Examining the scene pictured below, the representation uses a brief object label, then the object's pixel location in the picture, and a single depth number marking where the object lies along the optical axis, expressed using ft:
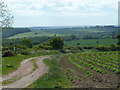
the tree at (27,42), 318.32
